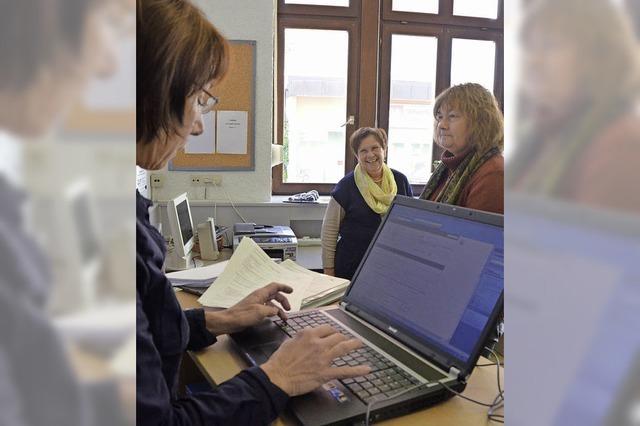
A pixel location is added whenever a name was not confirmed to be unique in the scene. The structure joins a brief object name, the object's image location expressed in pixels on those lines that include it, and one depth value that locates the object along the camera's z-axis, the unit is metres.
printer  2.88
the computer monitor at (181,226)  2.38
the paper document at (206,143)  3.48
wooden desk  0.80
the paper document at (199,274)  1.64
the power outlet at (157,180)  3.47
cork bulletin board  3.49
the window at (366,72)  3.99
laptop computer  0.82
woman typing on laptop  0.62
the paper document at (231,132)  3.51
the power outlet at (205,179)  3.54
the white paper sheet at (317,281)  1.42
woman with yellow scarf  3.11
